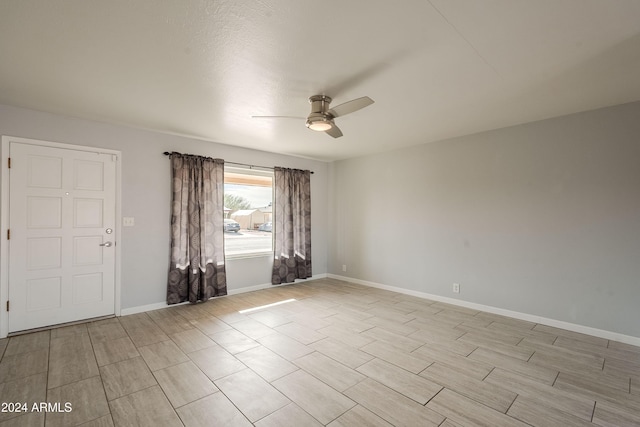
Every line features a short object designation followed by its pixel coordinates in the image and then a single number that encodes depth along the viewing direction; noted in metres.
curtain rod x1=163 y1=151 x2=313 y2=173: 4.17
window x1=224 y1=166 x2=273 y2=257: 5.05
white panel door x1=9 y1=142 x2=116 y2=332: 3.24
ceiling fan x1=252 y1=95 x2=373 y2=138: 2.69
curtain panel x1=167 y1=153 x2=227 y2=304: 4.21
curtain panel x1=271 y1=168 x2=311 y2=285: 5.47
